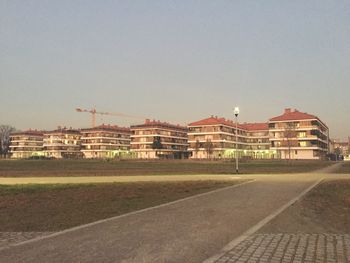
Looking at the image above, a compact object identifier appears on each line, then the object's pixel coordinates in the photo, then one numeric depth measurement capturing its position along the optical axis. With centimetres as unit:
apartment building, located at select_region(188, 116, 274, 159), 13075
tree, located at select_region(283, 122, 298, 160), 8626
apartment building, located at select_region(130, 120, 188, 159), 14788
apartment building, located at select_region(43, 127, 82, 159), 18325
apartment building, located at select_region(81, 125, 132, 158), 16825
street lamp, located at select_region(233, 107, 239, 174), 3384
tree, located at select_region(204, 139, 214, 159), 11577
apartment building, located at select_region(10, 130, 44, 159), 19462
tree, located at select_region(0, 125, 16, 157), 15725
